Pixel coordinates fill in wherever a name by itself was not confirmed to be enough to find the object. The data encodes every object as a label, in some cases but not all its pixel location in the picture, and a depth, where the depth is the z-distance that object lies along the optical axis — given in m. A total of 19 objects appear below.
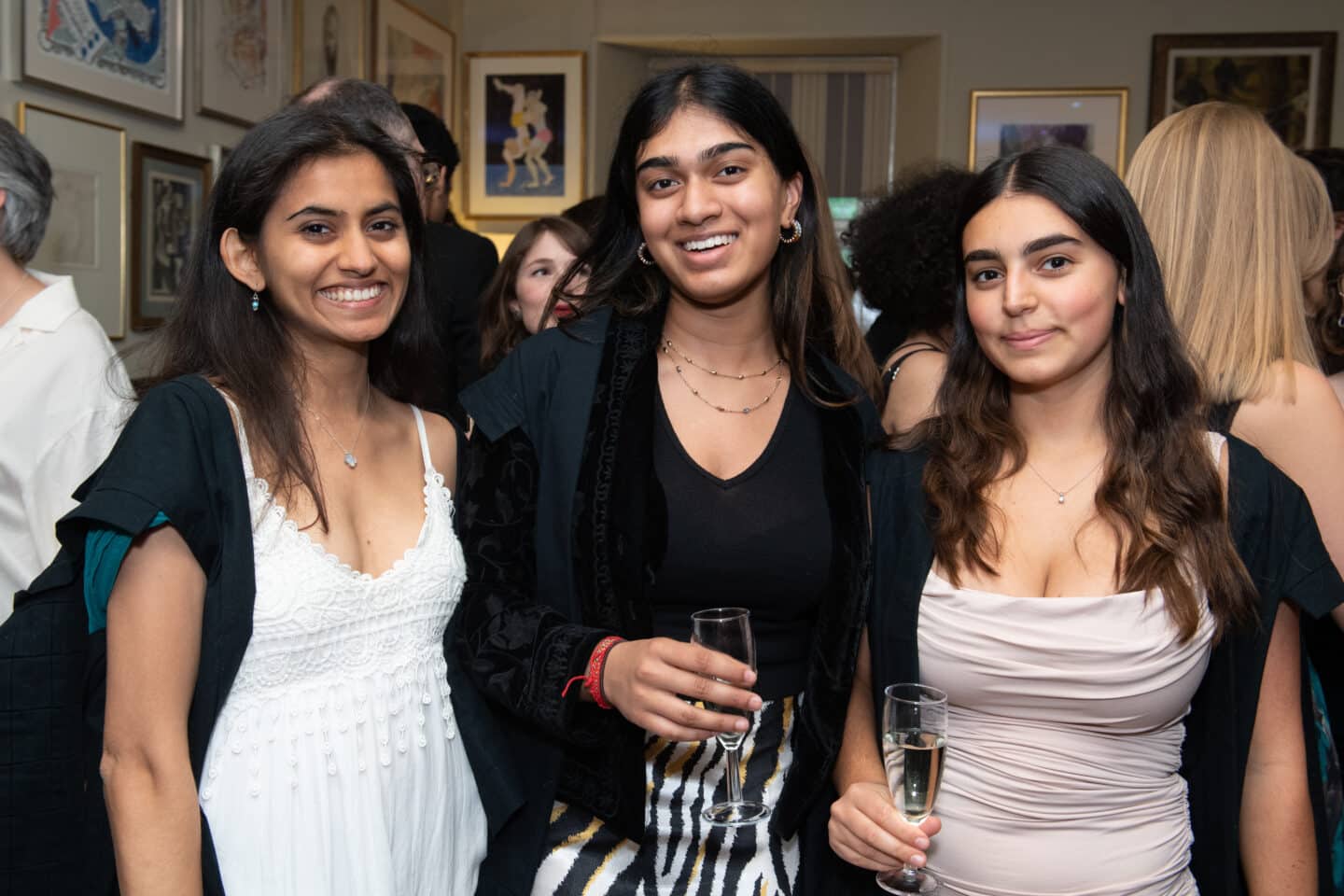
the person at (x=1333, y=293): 2.56
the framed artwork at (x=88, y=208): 3.59
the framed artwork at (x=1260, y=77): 6.86
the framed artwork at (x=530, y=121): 7.28
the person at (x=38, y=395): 2.36
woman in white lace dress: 1.48
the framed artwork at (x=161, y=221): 4.03
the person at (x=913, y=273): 2.80
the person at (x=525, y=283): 3.44
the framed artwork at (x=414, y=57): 6.05
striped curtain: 8.09
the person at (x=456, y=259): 3.36
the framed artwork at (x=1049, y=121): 7.07
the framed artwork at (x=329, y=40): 5.15
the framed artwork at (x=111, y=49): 3.43
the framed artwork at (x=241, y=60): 4.39
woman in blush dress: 1.68
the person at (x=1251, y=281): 1.98
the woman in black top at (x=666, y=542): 1.74
